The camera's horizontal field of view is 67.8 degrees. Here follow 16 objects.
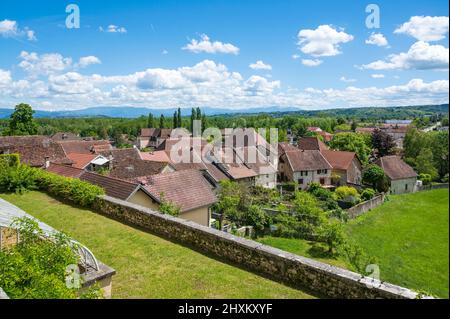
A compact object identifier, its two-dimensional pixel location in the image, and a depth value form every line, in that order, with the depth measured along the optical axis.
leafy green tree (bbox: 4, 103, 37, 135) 51.14
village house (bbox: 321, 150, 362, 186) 44.03
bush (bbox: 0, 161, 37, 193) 15.02
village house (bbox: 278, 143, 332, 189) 42.53
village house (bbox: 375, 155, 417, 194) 43.09
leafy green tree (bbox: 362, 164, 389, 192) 41.53
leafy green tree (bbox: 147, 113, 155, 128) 104.57
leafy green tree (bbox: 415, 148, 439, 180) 51.43
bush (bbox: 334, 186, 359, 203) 34.87
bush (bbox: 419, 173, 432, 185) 48.72
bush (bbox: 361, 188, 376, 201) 36.25
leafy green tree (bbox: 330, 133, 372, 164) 52.47
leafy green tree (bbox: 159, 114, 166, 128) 97.49
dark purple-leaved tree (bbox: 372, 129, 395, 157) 55.25
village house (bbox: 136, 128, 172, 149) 83.41
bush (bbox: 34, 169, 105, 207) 12.72
